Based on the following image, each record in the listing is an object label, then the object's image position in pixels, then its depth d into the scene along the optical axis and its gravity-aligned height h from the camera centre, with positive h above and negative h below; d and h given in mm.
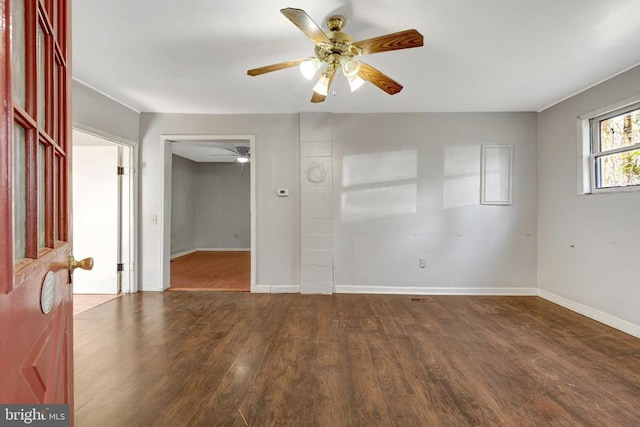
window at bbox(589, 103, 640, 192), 2826 +629
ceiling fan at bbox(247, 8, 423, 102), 1732 +1059
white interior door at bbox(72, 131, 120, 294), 3812 +22
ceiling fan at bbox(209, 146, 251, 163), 6125 +1267
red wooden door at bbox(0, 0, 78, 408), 497 +17
